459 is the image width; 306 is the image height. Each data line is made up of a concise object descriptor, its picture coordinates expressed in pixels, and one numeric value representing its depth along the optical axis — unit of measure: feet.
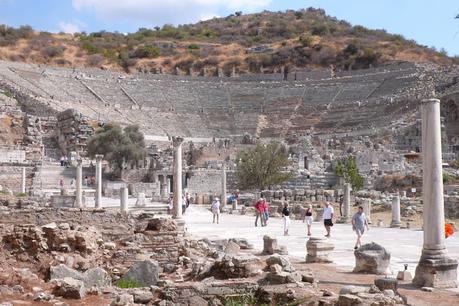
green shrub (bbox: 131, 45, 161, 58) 349.20
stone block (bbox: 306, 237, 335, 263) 43.52
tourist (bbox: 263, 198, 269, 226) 77.61
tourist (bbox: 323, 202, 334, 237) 60.80
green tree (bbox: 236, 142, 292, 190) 143.23
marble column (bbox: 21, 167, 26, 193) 128.81
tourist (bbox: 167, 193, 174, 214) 97.09
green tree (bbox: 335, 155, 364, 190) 136.56
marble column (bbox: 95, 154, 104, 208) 99.47
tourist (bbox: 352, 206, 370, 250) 50.16
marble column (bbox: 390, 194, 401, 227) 75.92
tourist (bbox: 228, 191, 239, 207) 114.38
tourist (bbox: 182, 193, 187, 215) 101.30
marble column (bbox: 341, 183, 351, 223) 87.35
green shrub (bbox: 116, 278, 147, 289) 35.90
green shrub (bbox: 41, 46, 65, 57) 316.19
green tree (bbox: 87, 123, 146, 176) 164.96
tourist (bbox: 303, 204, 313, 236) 63.72
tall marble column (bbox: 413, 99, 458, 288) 33.17
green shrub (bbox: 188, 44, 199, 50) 367.45
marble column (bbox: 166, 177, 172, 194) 153.13
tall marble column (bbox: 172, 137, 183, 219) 67.97
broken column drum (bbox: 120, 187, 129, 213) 91.27
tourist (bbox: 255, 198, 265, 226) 77.36
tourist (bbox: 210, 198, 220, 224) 83.12
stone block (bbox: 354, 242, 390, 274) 37.70
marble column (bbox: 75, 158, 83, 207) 99.25
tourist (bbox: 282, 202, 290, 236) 64.90
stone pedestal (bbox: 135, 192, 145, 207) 111.26
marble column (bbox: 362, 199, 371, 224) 84.12
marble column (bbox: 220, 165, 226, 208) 117.50
